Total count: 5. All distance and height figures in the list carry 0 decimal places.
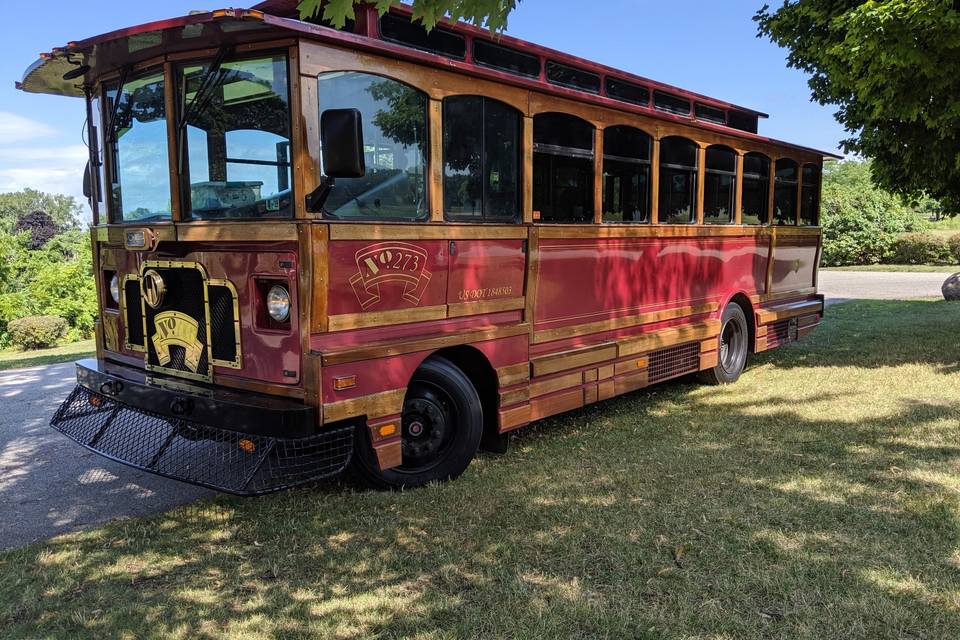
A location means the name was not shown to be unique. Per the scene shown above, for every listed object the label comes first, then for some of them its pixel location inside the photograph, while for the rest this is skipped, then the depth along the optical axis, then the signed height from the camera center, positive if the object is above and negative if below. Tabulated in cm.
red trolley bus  395 +6
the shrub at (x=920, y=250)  2711 -31
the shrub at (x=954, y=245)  2661 -14
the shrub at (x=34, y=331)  1612 -171
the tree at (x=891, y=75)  659 +168
